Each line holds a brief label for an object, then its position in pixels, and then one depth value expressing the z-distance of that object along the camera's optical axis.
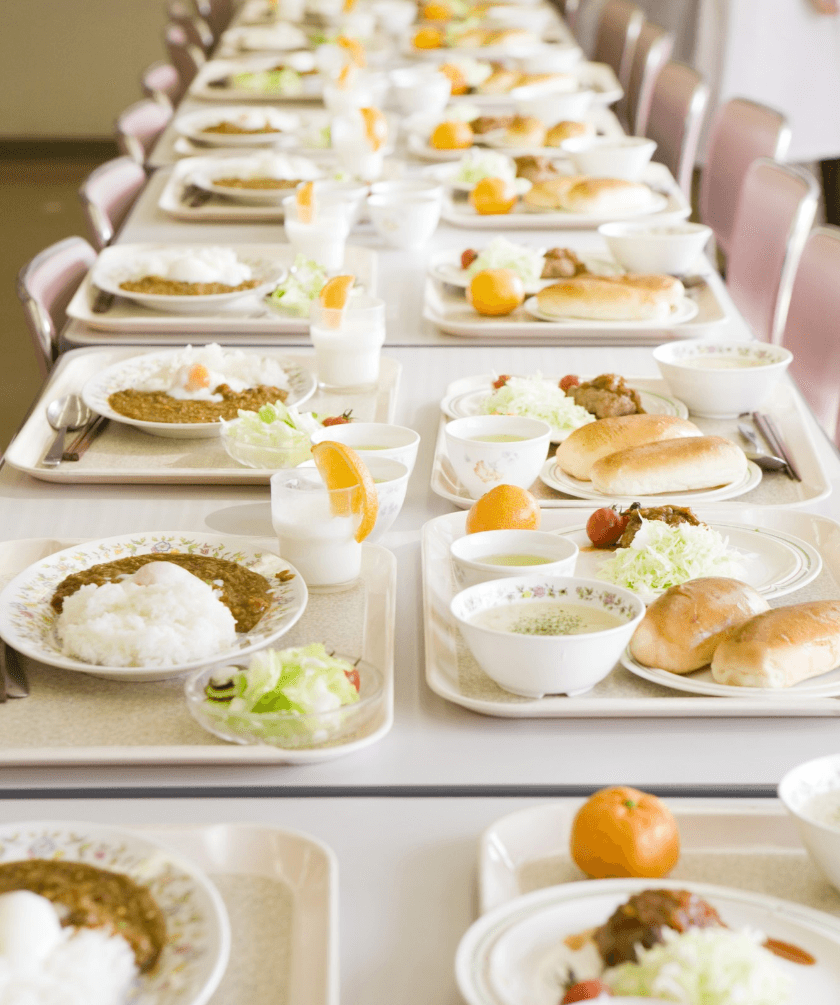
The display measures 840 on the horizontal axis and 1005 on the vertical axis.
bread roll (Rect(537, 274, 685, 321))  1.97
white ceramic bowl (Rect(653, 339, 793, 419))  1.61
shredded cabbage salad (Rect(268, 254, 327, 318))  2.02
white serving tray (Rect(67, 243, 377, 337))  1.97
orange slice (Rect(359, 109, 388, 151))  2.80
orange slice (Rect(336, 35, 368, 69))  3.73
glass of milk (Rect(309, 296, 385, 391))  1.72
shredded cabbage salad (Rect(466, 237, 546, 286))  2.14
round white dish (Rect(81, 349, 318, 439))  1.58
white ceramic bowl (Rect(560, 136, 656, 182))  2.79
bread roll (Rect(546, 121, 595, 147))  3.14
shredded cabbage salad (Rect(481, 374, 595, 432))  1.57
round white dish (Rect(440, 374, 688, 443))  1.65
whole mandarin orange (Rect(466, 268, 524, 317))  2.01
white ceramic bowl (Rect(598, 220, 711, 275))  2.15
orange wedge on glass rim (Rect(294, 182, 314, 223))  2.21
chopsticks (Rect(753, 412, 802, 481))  1.50
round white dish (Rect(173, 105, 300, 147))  3.22
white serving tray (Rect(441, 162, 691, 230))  2.58
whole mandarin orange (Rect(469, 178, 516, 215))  2.61
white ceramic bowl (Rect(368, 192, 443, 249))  2.41
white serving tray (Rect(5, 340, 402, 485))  1.47
